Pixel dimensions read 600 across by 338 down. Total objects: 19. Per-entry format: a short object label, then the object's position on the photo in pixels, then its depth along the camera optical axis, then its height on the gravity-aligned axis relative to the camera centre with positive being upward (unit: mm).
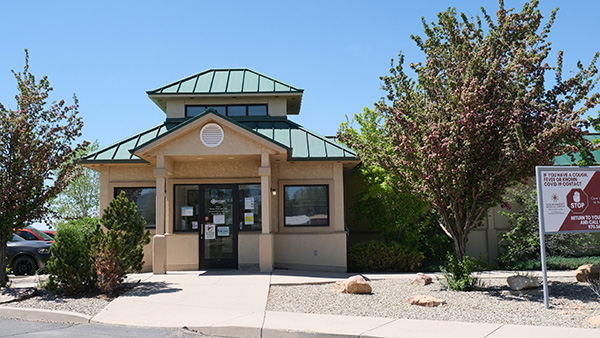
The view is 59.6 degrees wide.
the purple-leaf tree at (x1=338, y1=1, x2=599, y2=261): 10562 +1798
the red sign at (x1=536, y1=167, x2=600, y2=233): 9969 +16
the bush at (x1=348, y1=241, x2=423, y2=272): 16141 -1721
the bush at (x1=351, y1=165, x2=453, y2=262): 16859 -422
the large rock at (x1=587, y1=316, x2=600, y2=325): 8180 -1903
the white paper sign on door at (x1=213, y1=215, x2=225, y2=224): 15544 -378
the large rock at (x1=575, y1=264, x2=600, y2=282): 12195 -1717
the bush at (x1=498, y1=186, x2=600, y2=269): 17109 -1337
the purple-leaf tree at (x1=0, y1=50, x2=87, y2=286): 11703 +1187
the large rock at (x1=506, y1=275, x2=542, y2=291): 11047 -1732
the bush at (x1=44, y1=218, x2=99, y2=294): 10898 -1136
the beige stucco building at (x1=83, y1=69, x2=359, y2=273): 14609 +377
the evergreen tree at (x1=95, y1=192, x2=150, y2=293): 11078 -779
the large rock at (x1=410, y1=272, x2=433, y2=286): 12295 -1828
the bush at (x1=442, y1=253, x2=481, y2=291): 11109 -1591
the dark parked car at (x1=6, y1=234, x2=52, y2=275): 17641 -1567
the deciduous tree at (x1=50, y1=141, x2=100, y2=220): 36500 +812
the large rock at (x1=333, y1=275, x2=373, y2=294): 11250 -1773
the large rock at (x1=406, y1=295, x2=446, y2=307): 9828 -1859
